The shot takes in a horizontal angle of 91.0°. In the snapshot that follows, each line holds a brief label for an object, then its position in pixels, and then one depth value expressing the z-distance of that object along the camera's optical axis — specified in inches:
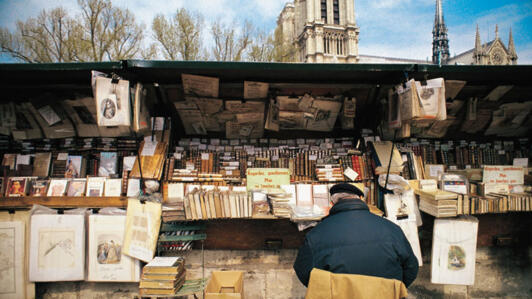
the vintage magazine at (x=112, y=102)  107.0
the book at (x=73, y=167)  140.4
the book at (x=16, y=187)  133.7
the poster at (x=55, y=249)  123.7
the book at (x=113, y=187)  134.6
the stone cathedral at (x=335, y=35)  2150.6
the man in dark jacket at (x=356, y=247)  73.4
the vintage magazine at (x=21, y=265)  123.8
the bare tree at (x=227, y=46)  879.7
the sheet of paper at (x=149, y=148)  135.3
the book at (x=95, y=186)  135.1
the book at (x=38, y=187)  134.5
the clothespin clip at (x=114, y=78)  108.7
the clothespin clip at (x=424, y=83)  110.8
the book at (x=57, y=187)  134.2
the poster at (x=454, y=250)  123.0
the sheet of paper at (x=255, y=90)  132.3
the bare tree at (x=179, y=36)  752.3
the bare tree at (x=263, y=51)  879.1
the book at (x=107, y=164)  142.3
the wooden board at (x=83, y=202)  132.0
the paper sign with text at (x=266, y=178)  135.6
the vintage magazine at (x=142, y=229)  120.9
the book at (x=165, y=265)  109.3
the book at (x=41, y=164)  140.6
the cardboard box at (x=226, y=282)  122.9
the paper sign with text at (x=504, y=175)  140.5
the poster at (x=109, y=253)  124.0
